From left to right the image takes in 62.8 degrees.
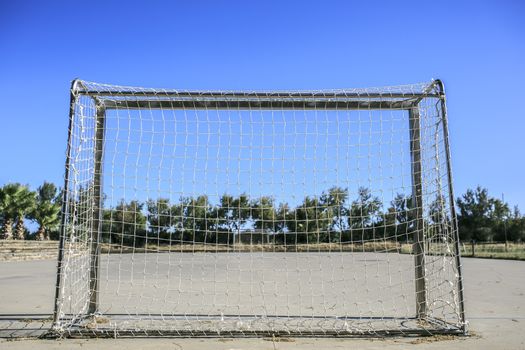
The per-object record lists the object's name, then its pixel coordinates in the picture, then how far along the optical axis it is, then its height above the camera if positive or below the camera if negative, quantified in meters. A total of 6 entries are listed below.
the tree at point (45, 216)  40.25 +1.35
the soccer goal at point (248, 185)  5.59 +0.67
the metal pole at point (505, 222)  62.40 +1.13
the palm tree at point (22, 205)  33.20 +1.97
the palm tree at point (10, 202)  32.66 +2.13
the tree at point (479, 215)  64.69 +2.21
